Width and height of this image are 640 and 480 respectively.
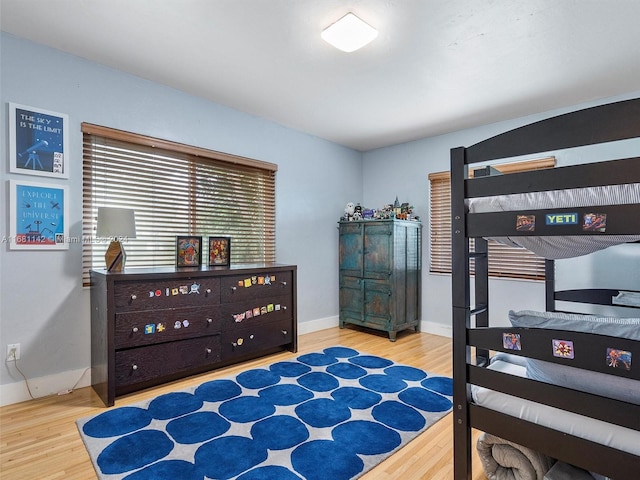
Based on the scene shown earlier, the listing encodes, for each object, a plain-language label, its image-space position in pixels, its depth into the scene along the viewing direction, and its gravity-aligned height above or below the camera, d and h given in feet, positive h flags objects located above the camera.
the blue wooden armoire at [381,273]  12.80 -1.23
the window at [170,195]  8.74 +1.44
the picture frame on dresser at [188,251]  9.66 -0.22
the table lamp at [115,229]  7.92 +0.34
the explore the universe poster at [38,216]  7.48 +0.63
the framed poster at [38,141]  7.50 +2.31
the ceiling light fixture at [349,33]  6.64 +4.18
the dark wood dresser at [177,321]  7.59 -1.98
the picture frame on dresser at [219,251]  10.38 -0.25
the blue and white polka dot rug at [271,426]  5.36 -3.47
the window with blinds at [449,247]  11.44 -0.22
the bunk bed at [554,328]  3.70 -1.05
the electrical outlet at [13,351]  7.46 -2.33
